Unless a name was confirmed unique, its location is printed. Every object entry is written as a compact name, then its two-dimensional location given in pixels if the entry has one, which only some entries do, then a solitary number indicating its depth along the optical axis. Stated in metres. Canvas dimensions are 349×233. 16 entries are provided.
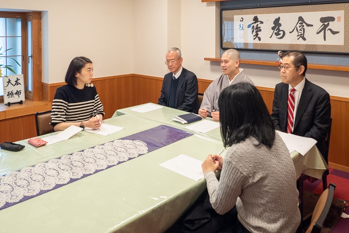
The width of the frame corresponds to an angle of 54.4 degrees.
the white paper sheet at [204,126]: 2.64
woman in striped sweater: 2.63
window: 4.15
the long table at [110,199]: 1.40
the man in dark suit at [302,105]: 2.76
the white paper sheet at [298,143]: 2.24
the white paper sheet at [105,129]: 2.54
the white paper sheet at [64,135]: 2.35
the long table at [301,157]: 2.24
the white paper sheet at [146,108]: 3.20
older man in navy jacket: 3.48
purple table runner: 1.67
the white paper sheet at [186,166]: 1.87
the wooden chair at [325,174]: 2.79
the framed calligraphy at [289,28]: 3.34
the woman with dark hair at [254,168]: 1.47
